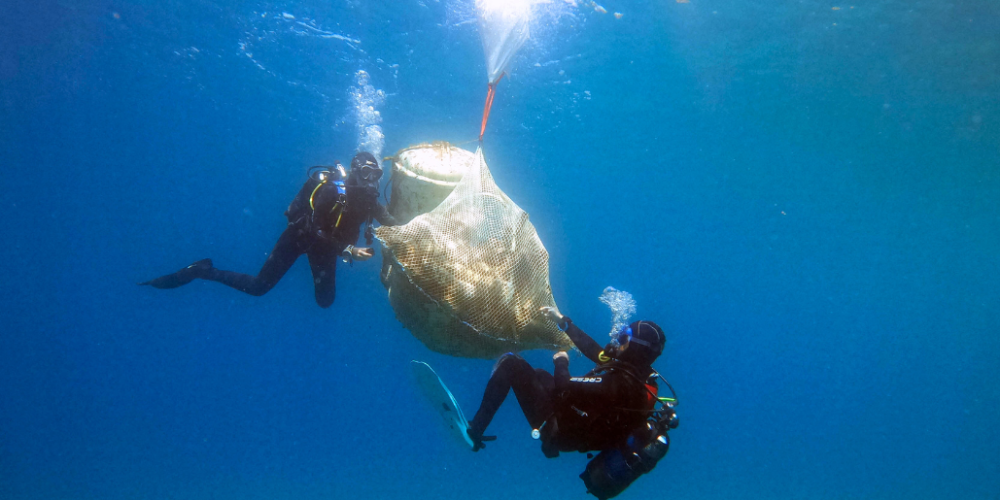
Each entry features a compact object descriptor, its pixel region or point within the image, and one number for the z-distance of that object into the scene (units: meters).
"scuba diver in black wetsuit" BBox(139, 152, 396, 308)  5.27
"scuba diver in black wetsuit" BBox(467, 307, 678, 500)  3.76
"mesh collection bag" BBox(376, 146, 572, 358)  3.69
